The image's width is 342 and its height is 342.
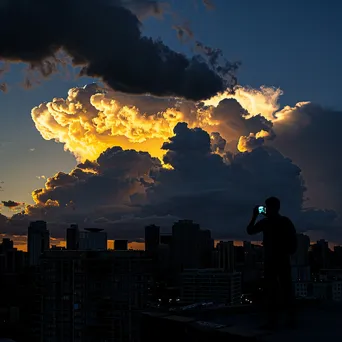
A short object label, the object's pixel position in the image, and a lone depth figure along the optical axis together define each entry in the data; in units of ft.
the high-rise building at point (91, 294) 130.41
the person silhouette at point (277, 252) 22.52
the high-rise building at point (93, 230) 194.66
